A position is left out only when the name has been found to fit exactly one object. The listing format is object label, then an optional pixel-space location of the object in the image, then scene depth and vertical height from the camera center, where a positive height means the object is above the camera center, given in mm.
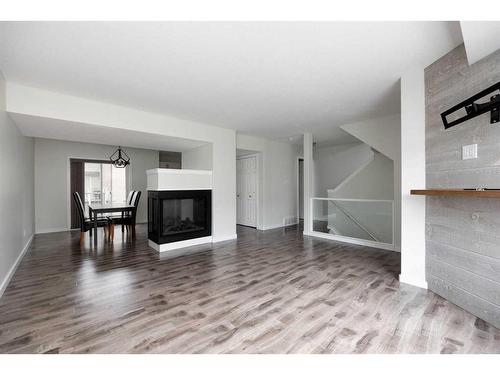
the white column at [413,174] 2451 +122
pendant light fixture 5657 +918
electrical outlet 1944 +284
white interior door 6234 -64
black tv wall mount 1706 +620
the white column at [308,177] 5324 +219
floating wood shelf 1517 -56
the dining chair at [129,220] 4851 -650
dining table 4430 -392
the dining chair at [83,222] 4422 -631
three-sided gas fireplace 4059 -497
